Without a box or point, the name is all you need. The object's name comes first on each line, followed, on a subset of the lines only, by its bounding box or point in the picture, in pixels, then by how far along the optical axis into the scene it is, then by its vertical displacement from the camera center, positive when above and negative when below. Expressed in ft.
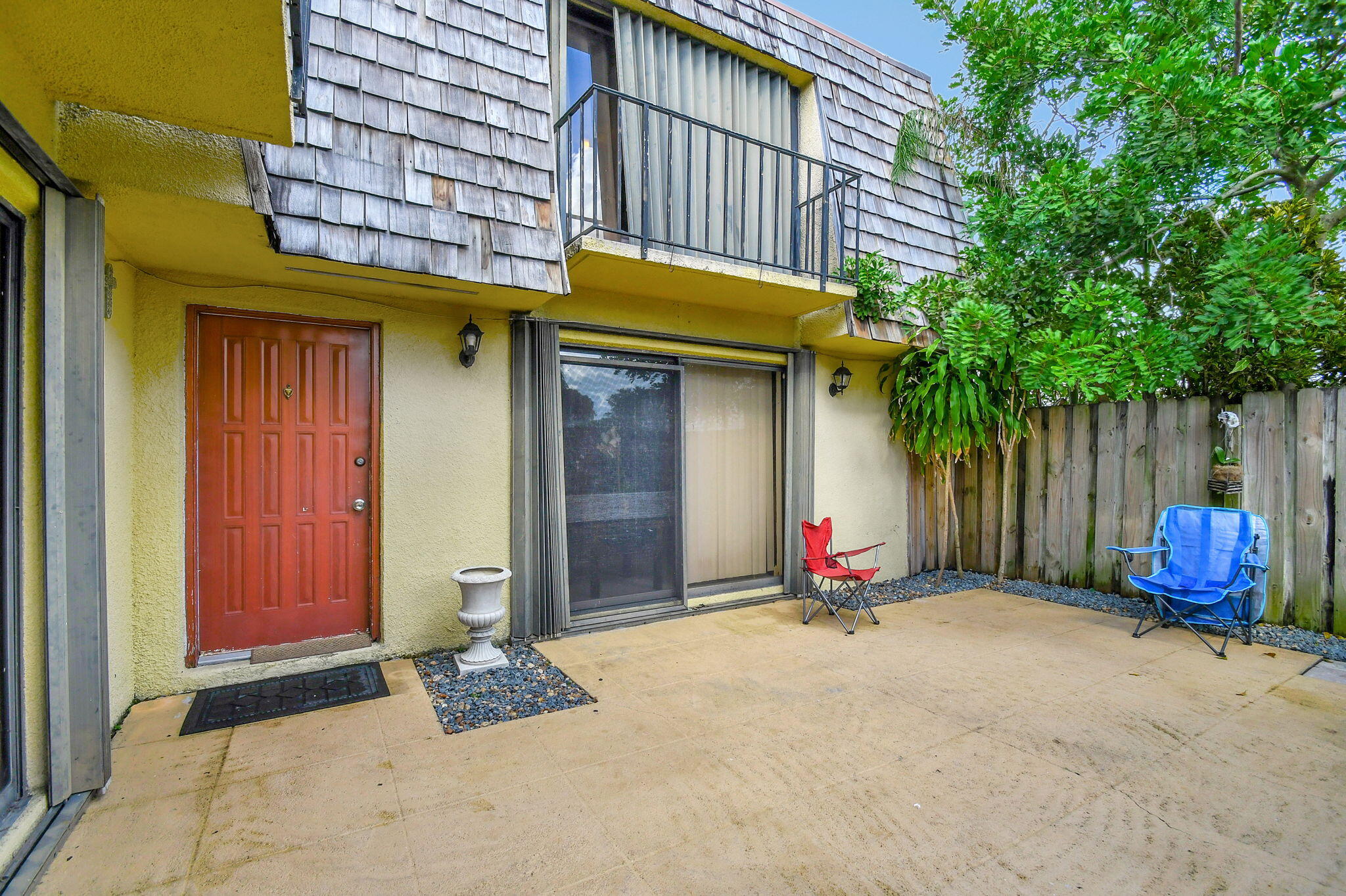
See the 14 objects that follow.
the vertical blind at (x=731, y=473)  15.99 -0.82
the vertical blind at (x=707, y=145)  14.37 +7.52
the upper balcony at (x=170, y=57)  5.23 +3.69
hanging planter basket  13.88 -0.88
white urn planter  11.34 -3.22
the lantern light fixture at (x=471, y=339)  12.05 +2.13
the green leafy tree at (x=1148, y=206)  12.64 +6.00
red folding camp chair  14.34 -3.20
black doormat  9.39 -4.20
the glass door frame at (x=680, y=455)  14.01 -0.32
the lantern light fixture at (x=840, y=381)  17.33 +1.81
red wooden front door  10.74 -0.61
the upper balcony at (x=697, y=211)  12.79 +5.81
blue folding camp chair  12.79 -2.86
